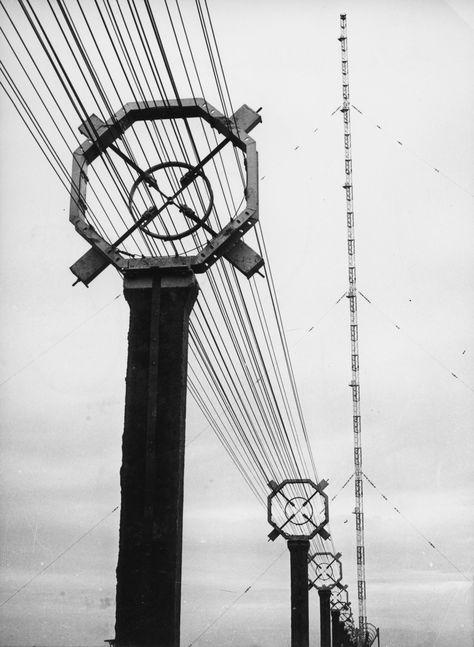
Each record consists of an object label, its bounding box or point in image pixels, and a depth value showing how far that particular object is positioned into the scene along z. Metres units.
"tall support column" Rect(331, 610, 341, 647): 51.98
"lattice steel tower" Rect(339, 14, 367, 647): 36.06
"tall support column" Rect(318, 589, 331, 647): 41.94
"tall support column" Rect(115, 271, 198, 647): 7.01
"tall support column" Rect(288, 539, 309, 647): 24.89
